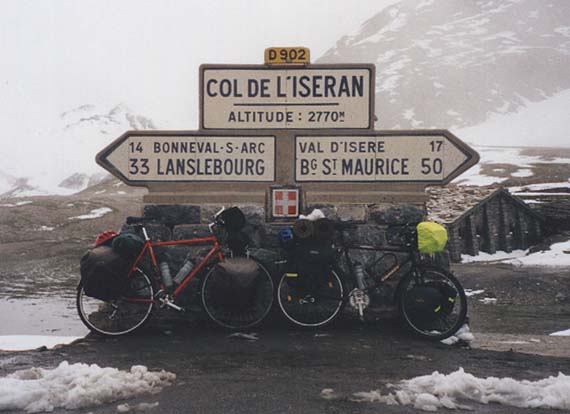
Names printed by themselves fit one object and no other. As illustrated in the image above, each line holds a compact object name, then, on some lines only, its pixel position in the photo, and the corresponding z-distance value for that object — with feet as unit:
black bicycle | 18.72
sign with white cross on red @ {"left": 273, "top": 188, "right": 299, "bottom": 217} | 20.94
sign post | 21.12
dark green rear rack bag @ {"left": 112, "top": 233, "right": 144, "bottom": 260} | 18.45
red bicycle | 18.72
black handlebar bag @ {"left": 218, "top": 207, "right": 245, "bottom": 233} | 19.44
